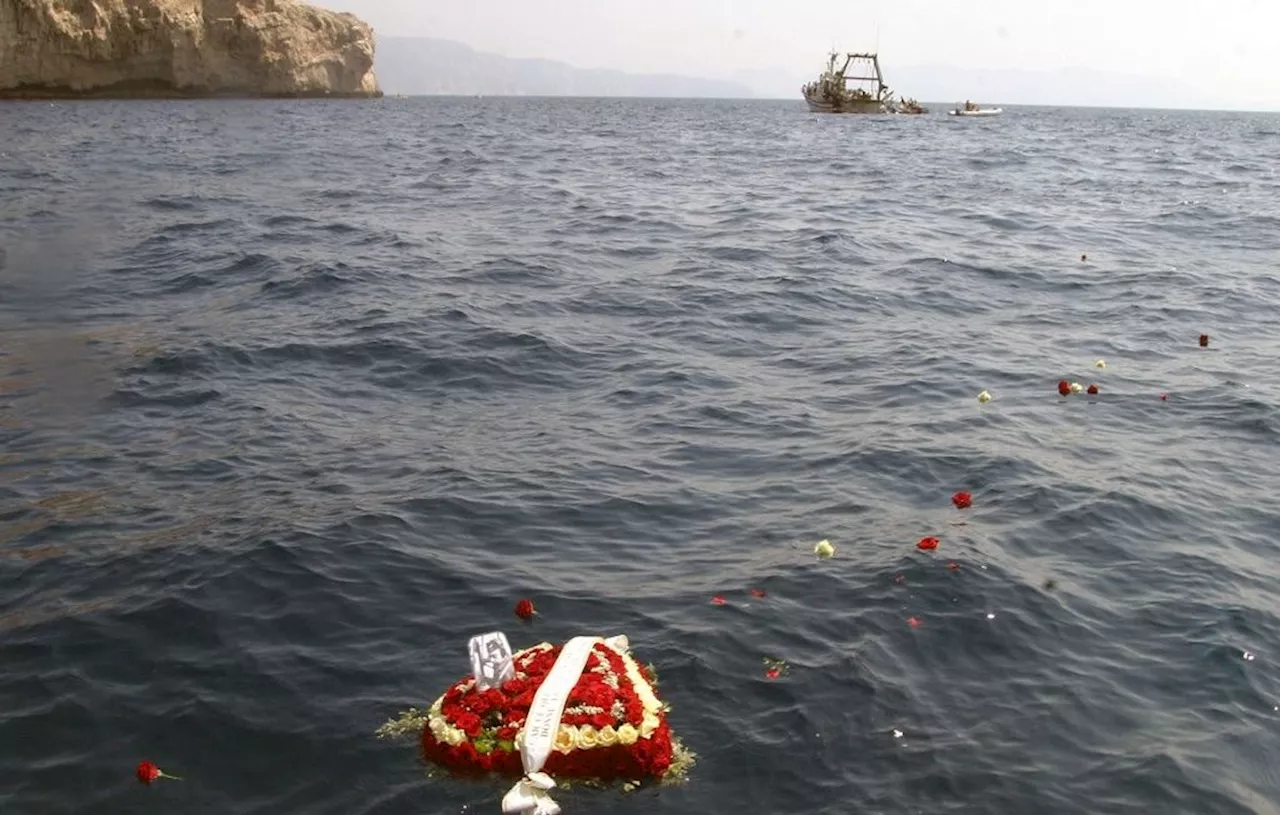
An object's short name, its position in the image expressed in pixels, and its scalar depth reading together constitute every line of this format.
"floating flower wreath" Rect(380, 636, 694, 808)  6.63
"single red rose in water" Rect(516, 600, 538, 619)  8.57
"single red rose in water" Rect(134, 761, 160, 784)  6.61
